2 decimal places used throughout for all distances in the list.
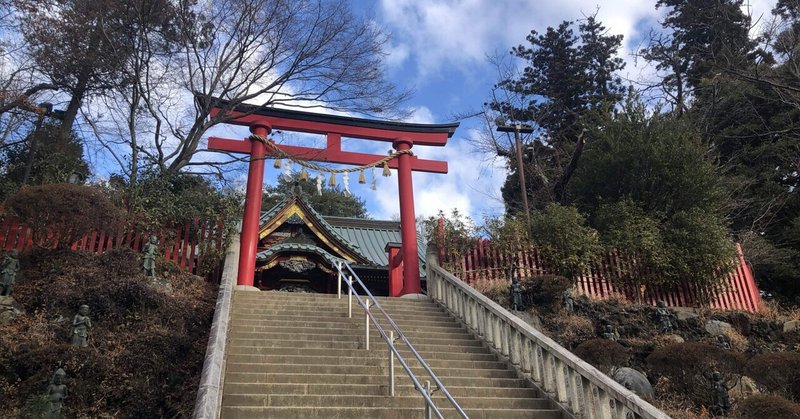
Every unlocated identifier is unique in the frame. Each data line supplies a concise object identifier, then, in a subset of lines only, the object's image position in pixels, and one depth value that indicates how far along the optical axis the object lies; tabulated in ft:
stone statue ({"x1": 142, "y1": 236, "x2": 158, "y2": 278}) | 32.14
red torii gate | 42.34
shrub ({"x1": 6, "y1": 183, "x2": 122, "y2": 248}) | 29.81
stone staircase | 20.45
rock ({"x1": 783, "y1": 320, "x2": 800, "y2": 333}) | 37.45
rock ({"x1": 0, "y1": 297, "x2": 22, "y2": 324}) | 24.88
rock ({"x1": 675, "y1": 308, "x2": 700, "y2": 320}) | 38.37
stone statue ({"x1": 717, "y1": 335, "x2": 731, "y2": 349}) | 30.96
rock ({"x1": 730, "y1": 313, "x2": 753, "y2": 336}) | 38.37
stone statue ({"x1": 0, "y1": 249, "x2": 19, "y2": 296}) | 26.27
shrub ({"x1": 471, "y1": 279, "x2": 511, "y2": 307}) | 37.52
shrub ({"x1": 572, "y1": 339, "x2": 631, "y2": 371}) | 26.81
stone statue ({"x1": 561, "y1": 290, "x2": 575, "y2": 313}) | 36.17
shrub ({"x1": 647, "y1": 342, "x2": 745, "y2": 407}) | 25.55
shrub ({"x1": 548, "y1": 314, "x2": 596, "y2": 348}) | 33.42
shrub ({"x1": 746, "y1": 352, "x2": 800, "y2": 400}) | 23.86
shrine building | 48.67
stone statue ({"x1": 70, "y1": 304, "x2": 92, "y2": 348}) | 23.16
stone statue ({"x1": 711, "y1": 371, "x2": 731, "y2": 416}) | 24.09
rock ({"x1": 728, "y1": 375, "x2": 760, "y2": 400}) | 27.66
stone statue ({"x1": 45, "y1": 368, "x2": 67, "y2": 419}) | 18.57
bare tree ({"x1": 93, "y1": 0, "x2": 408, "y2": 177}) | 39.78
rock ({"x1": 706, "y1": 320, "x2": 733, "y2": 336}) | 37.18
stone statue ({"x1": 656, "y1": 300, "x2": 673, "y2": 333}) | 36.01
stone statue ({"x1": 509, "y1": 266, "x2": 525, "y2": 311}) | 35.76
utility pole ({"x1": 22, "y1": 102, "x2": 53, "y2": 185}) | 41.12
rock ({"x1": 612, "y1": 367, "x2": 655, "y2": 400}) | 26.78
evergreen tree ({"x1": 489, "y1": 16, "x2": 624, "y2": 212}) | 77.51
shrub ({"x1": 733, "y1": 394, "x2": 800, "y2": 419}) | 19.44
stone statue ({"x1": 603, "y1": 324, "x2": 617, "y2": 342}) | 32.63
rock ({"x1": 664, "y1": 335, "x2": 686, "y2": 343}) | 34.57
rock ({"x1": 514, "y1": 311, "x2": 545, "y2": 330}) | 35.04
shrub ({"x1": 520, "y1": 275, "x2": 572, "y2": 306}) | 35.94
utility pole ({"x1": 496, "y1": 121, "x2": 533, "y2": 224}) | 54.24
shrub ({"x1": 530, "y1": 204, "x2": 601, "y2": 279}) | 40.98
